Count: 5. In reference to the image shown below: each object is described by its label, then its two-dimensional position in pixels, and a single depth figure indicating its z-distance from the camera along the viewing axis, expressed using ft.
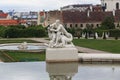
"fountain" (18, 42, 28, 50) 105.74
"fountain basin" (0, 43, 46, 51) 118.05
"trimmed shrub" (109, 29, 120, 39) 193.14
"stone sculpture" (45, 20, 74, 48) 65.73
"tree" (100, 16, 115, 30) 230.91
